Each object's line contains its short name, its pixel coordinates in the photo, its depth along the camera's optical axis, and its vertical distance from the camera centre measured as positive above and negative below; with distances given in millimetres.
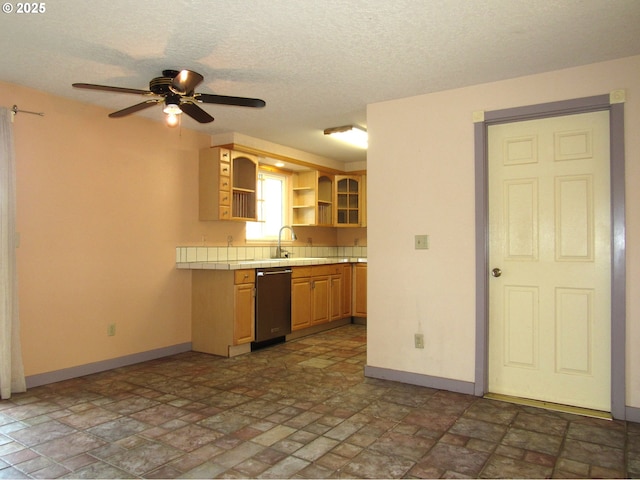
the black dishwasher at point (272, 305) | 4816 -713
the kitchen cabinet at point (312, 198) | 6426 +656
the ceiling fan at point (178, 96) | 2793 +976
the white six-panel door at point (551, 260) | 3105 -146
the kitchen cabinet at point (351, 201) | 6766 +633
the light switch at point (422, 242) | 3713 -5
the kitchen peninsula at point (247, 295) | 4578 -630
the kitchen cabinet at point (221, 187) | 4926 +631
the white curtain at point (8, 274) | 3311 -231
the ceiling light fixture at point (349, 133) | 4758 +1224
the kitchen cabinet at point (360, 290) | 6375 -702
